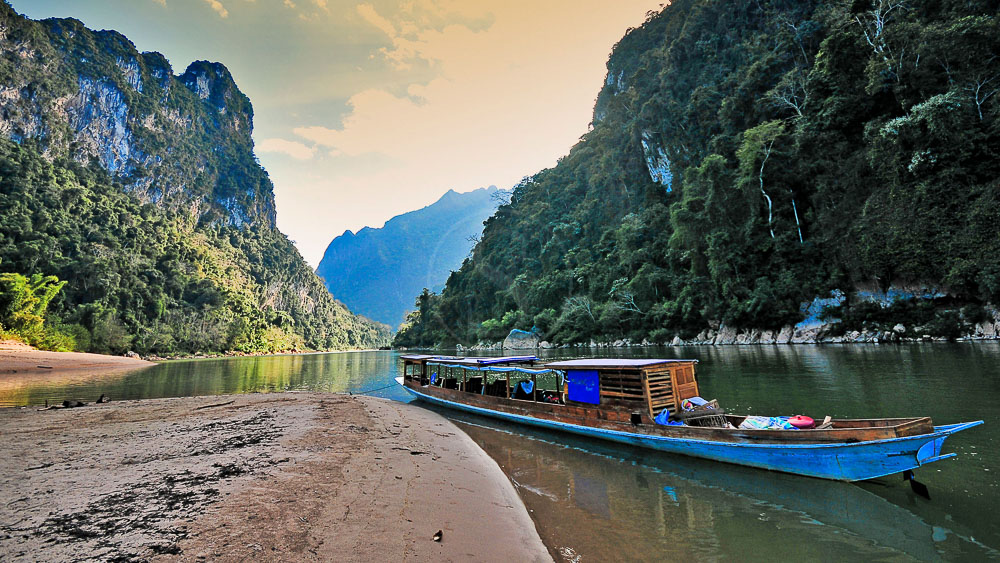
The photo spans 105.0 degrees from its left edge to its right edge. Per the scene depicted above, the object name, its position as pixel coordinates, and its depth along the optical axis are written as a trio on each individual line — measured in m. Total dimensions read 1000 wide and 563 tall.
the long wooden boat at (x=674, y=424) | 5.96
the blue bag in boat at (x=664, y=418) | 8.80
